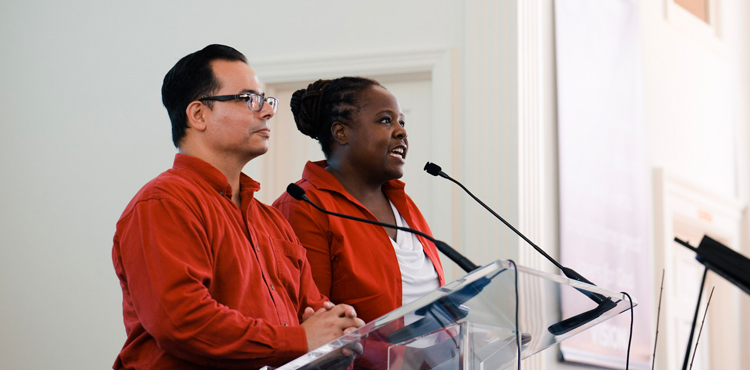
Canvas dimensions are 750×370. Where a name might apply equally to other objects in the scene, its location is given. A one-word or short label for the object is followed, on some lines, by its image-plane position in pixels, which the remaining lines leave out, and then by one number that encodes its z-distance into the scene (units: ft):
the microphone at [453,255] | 12.69
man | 12.91
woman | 14.65
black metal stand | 12.23
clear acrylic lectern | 12.08
